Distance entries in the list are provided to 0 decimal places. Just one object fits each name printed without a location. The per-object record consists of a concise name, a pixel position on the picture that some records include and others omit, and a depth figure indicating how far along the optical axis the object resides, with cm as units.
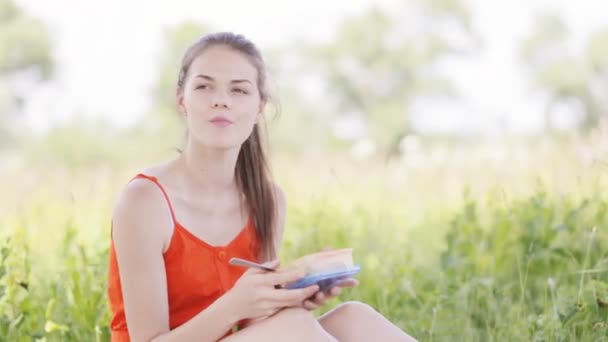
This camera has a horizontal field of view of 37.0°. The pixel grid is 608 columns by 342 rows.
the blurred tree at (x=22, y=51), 2419
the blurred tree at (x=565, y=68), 2197
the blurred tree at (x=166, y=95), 2341
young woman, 189
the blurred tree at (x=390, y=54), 2473
